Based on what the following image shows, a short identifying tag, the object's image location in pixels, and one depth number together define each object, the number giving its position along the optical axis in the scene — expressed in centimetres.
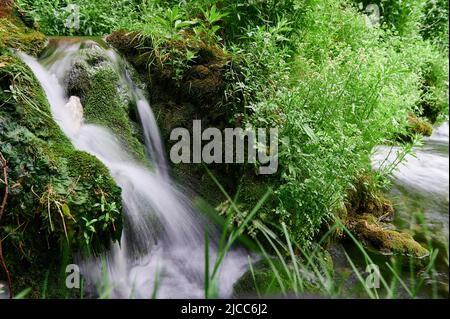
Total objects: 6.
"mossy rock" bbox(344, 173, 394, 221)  404
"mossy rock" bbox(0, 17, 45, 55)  334
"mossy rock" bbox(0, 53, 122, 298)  219
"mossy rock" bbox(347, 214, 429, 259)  366
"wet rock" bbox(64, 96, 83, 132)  303
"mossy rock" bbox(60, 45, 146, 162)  323
